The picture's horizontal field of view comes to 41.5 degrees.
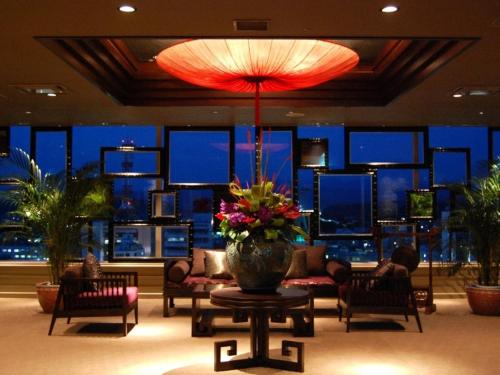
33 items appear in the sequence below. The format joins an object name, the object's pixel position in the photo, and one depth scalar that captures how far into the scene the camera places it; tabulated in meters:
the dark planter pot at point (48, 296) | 8.54
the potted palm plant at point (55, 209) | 8.77
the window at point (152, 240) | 10.79
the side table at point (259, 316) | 5.05
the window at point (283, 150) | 10.92
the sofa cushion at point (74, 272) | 7.17
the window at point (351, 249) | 10.84
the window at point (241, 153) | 10.91
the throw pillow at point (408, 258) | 8.46
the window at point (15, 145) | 10.93
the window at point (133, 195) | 10.86
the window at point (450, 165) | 10.98
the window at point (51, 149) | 10.88
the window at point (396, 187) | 10.97
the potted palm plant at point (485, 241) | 8.52
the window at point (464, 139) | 11.03
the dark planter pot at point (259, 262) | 5.18
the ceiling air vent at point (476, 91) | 7.63
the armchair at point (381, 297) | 7.15
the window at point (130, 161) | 10.88
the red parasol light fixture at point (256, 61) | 5.95
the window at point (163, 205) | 10.80
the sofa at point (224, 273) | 8.23
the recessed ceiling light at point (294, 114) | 9.45
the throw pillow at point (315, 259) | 9.17
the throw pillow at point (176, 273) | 8.56
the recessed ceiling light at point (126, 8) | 4.88
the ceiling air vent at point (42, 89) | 7.60
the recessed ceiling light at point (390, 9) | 4.88
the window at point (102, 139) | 10.94
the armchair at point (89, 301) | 6.98
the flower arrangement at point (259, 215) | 5.25
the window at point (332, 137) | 10.98
